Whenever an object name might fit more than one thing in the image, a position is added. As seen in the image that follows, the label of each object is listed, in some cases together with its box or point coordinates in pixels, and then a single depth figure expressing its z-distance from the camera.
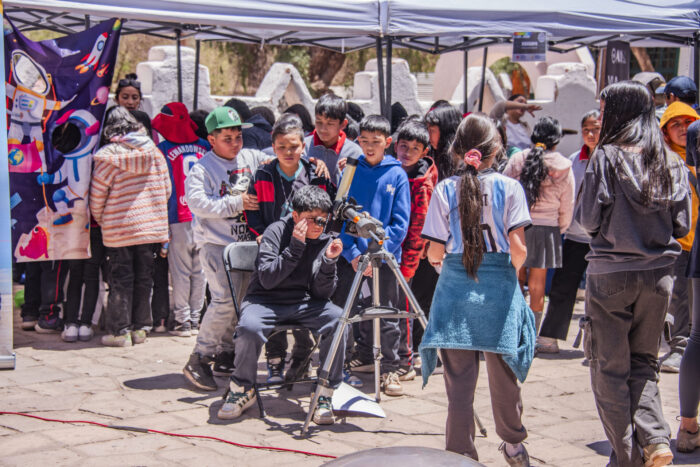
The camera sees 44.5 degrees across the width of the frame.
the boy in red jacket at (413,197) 5.82
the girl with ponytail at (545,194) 6.59
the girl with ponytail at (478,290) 3.83
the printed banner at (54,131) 6.28
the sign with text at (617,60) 9.04
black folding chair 5.26
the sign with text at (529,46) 7.62
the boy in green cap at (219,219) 5.56
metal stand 4.72
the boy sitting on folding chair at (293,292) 4.88
